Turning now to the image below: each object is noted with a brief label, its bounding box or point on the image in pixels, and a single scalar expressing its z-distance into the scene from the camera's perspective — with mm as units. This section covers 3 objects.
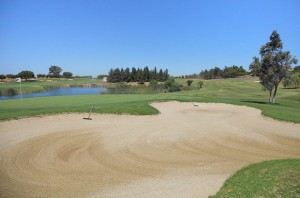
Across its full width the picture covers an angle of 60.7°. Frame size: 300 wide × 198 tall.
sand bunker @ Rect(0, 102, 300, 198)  9055
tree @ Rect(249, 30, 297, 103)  32031
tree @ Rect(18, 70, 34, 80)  161000
